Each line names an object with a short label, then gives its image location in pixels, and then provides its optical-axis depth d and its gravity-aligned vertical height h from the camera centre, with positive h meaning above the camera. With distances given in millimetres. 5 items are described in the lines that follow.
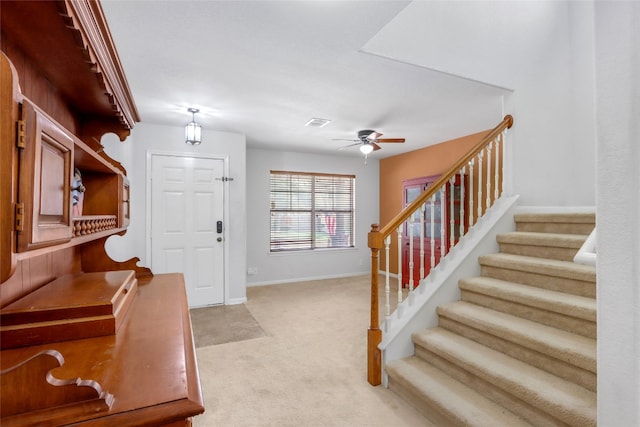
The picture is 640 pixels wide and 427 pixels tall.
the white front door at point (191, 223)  4027 -71
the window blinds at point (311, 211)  5648 +141
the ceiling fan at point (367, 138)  4012 +1013
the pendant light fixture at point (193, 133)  3473 +922
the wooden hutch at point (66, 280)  555 -239
